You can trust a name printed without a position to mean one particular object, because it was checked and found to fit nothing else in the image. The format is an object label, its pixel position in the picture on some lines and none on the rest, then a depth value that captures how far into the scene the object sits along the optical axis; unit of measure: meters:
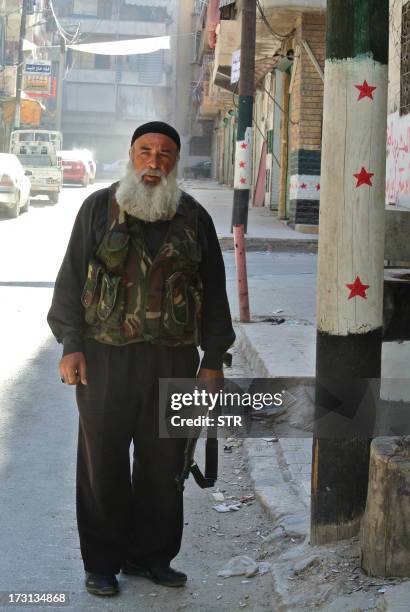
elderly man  3.92
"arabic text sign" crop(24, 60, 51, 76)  47.69
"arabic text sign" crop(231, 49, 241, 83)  20.66
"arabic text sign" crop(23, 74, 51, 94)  51.09
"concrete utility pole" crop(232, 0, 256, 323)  17.89
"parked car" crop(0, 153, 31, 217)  25.41
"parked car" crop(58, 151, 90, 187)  43.56
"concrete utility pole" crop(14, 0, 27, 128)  42.31
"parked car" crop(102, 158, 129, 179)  63.47
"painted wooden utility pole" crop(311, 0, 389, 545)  3.89
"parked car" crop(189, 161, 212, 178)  59.47
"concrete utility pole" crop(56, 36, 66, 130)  68.50
